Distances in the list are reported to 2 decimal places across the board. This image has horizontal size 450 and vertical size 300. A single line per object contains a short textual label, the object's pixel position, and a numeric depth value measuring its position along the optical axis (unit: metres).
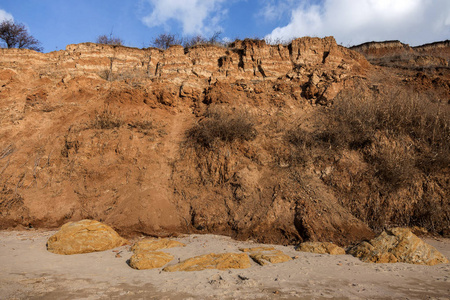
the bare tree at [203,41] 13.46
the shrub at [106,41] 15.54
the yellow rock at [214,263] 4.12
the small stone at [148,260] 4.20
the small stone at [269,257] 4.50
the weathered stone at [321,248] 5.20
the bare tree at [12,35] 17.36
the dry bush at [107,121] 9.34
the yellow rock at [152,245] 5.21
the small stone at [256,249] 5.29
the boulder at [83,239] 5.05
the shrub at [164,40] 17.71
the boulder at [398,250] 4.54
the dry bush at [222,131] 8.67
